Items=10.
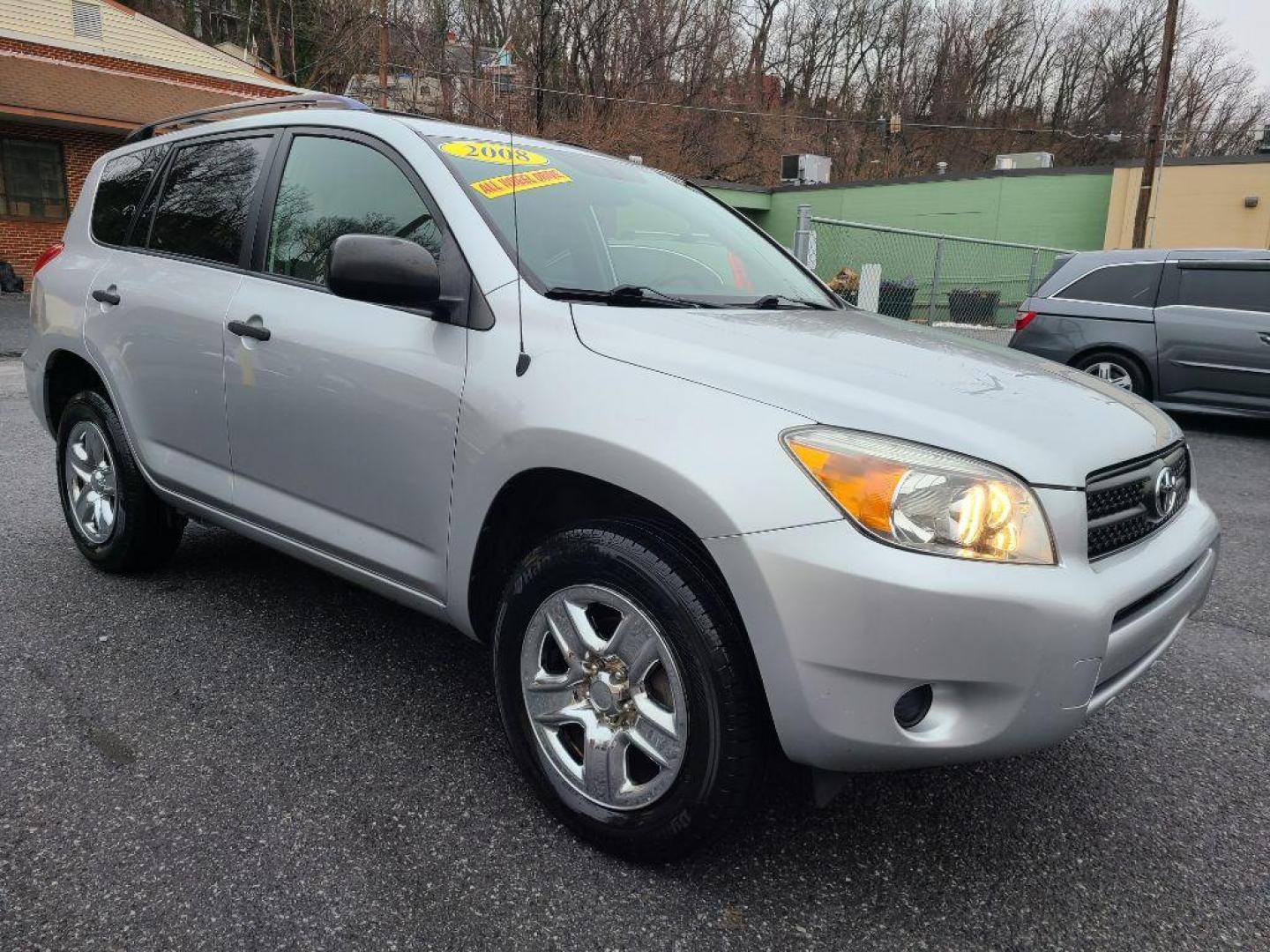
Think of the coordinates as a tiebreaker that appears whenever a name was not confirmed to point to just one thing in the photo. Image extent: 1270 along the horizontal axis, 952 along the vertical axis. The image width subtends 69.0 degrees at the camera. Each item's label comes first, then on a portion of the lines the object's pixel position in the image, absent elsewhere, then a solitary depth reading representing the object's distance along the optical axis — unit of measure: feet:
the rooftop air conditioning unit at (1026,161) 87.32
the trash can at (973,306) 40.63
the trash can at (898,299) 36.99
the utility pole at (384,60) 84.12
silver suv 5.63
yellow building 70.90
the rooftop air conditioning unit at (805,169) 98.17
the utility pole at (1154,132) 65.26
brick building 58.80
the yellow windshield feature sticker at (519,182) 8.29
